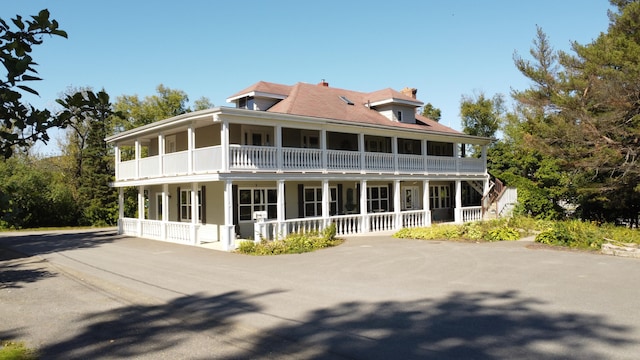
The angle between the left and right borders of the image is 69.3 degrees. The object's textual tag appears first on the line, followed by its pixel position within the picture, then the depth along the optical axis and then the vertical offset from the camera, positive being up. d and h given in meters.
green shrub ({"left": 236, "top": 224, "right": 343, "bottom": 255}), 16.73 -1.71
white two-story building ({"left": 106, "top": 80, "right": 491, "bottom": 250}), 19.48 +1.60
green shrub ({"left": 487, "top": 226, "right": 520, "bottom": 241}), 19.06 -1.63
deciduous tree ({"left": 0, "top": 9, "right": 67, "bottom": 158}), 3.19 +0.83
